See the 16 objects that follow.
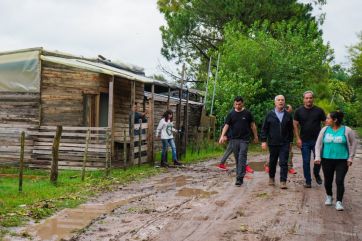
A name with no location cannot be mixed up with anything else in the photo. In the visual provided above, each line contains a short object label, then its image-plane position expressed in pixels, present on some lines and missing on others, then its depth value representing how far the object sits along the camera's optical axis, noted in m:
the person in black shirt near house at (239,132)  11.27
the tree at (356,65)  46.45
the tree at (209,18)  36.69
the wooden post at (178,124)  18.46
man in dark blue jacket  10.72
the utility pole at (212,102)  27.12
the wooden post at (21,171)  10.78
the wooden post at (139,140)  16.56
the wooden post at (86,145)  12.74
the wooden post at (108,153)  13.76
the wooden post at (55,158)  11.88
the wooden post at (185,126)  19.58
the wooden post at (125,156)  15.05
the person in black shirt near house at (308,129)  10.85
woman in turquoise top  8.54
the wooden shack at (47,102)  16.03
